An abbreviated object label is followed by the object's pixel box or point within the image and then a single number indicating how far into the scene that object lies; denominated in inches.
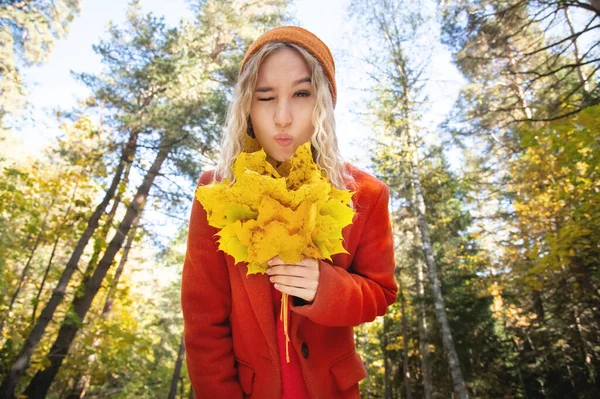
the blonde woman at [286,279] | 46.1
